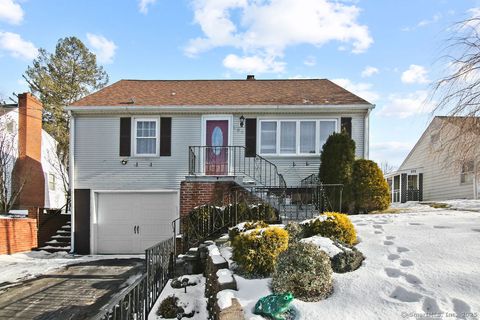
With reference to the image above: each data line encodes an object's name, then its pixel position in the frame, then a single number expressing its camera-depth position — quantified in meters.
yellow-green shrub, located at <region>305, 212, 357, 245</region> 6.40
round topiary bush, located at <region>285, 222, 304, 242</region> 6.84
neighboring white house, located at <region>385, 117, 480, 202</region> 18.00
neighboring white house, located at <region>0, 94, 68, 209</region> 18.67
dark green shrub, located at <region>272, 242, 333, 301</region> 4.41
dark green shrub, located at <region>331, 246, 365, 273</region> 5.10
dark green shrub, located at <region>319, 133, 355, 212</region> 11.50
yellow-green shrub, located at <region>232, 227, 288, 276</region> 5.64
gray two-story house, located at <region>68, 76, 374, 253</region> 13.12
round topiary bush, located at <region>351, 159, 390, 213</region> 11.42
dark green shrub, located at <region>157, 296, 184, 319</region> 6.08
